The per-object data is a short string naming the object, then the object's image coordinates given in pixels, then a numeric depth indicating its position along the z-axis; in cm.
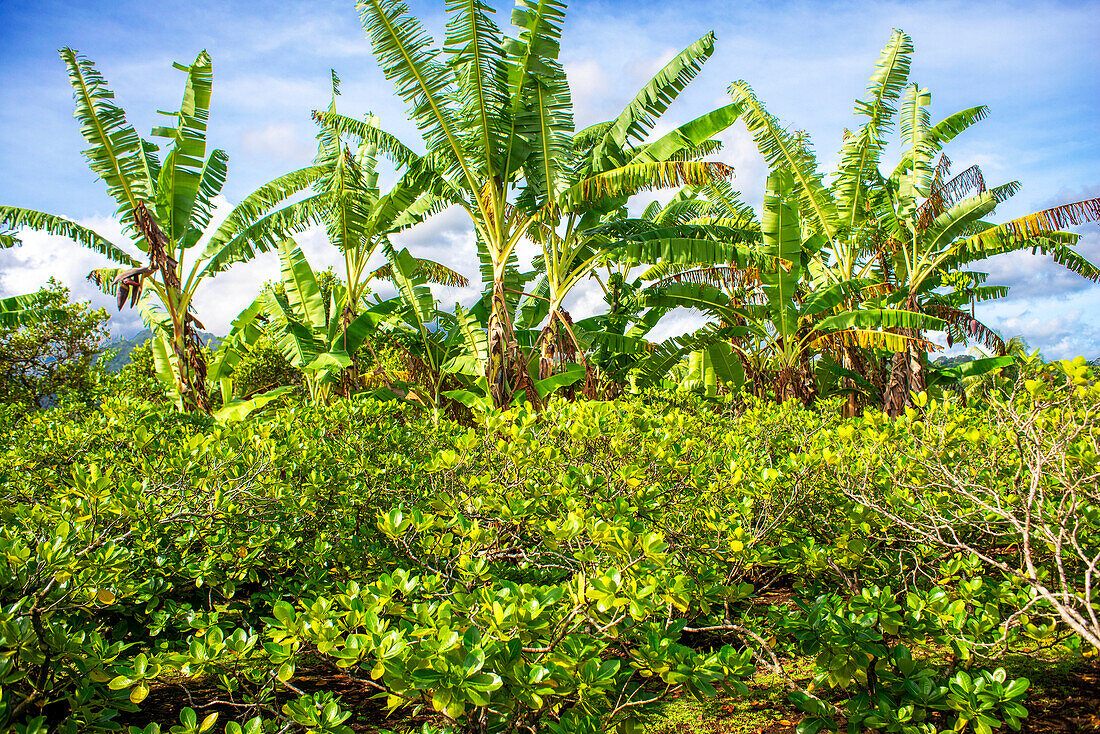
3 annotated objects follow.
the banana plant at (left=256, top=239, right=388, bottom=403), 919
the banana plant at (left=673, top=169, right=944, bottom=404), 907
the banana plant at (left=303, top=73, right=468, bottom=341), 915
